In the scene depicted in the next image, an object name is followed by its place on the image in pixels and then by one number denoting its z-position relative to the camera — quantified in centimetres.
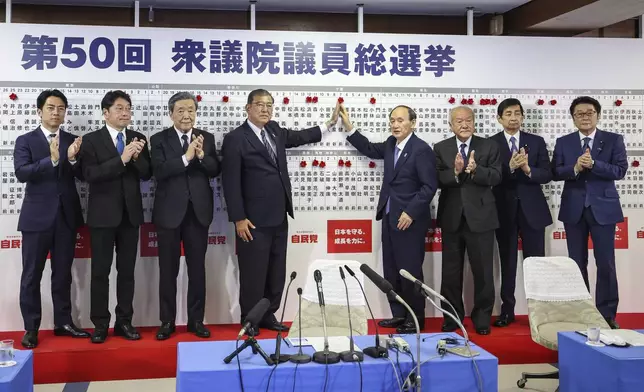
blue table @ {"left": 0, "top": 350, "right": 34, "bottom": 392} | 237
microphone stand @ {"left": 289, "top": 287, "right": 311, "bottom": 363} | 251
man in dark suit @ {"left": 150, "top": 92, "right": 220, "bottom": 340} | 437
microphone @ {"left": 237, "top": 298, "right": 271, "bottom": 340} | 234
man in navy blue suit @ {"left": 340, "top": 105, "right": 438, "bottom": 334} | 456
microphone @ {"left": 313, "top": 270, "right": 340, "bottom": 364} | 246
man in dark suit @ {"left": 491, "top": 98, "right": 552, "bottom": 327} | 483
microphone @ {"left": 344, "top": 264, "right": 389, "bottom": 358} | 259
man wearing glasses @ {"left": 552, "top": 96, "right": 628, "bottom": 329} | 471
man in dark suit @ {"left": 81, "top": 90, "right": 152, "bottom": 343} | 423
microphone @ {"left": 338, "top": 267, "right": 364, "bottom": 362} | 253
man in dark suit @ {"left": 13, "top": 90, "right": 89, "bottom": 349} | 421
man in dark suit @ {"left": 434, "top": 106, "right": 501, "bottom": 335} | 455
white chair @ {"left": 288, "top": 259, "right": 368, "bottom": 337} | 348
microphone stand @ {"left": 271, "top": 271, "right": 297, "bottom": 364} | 250
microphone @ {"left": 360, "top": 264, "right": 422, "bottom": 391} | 228
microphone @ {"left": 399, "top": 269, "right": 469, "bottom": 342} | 230
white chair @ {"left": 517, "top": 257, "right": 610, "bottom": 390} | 381
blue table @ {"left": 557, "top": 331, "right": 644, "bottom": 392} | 265
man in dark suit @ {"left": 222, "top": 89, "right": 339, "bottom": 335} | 450
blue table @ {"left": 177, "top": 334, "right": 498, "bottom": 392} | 240
